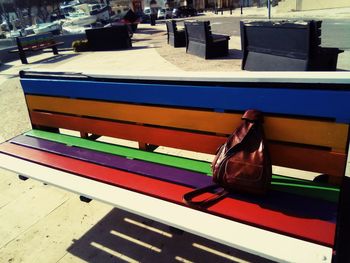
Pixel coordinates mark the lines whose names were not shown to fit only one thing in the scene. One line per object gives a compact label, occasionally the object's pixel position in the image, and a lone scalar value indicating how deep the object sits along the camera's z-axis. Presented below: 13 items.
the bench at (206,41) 10.89
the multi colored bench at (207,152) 1.95
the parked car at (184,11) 46.88
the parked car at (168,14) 47.40
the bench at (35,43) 15.20
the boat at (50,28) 30.55
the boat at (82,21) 33.56
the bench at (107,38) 17.45
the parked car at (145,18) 42.41
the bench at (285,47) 6.60
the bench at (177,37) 15.02
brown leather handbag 2.12
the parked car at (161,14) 47.25
